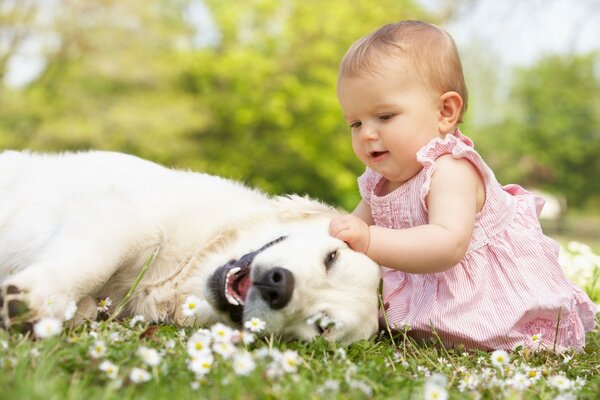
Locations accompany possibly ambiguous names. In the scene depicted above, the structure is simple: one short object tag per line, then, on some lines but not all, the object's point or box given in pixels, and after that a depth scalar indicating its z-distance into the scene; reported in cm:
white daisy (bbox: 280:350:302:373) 219
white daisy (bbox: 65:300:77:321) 260
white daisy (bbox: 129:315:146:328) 290
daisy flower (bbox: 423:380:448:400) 202
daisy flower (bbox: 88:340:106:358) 214
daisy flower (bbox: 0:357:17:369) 204
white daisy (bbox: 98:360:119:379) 201
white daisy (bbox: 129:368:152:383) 198
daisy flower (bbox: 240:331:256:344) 248
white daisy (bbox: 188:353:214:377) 211
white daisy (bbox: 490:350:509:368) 284
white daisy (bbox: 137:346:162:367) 209
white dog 293
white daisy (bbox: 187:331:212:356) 222
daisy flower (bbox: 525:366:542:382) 276
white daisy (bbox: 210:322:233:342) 236
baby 320
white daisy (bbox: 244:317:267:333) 271
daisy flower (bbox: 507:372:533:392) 247
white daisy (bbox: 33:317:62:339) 214
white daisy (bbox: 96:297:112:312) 315
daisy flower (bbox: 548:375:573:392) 245
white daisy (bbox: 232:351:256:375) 206
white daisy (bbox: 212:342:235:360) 221
